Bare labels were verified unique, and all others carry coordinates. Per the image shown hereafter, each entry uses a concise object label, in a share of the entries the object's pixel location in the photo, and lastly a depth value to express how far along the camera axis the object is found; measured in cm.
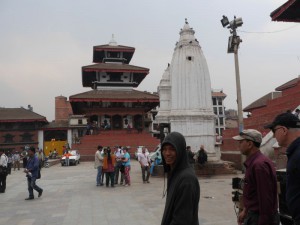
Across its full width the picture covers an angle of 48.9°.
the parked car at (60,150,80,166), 2652
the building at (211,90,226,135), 7806
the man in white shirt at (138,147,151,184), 1355
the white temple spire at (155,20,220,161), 1633
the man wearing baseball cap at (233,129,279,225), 302
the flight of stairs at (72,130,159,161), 3259
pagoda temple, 3478
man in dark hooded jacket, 253
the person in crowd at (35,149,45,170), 2225
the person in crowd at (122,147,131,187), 1299
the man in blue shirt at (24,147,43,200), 1025
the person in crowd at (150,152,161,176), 1580
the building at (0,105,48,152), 4528
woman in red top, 1243
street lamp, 1338
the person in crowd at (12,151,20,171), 2547
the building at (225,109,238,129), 8200
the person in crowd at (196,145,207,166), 1425
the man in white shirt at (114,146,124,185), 1331
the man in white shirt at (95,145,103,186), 1282
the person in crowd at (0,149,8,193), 1230
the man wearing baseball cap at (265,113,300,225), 240
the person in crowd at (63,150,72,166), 2627
